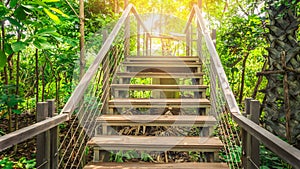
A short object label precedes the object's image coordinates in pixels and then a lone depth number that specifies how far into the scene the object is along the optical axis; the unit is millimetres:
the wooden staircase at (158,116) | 2457
